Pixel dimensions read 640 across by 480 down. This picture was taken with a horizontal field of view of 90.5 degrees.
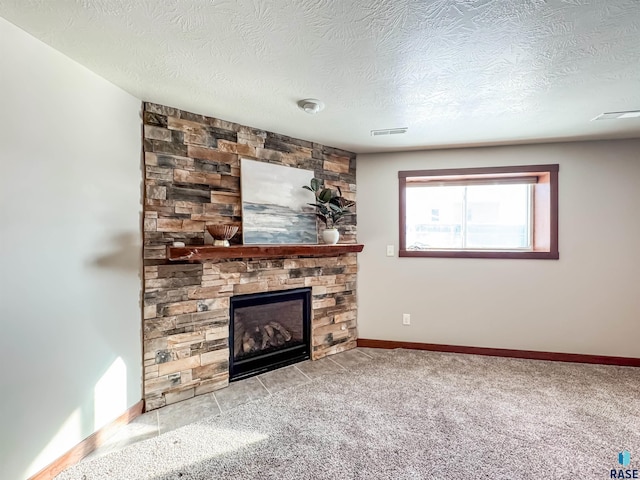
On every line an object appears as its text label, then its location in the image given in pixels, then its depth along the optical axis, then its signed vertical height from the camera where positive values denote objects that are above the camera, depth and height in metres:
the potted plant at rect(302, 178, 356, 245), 3.19 +0.32
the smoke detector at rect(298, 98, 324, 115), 2.30 +0.98
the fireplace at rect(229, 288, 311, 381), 2.94 -0.94
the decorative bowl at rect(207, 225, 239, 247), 2.49 +0.04
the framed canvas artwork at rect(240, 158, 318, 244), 2.87 +0.31
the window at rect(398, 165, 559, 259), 3.46 +0.30
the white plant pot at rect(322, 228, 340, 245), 3.23 +0.02
